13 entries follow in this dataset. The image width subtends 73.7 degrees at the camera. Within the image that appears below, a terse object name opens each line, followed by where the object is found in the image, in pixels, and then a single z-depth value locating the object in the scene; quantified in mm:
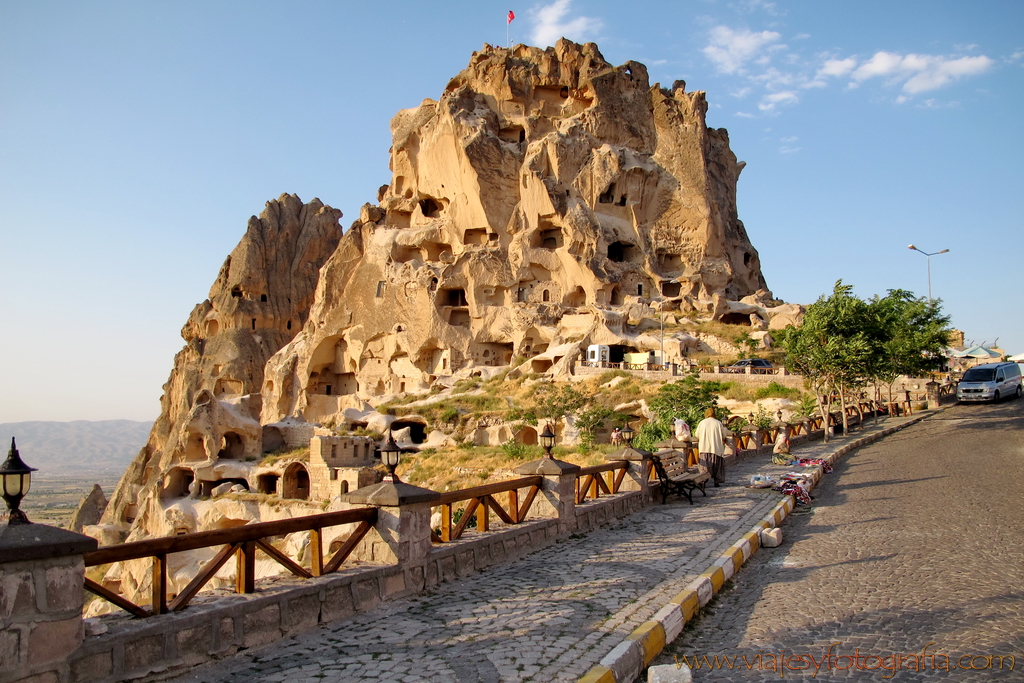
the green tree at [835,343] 23297
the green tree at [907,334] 27453
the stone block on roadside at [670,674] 4453
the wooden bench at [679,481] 12875
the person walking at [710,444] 14336
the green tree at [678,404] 24453
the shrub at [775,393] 33000
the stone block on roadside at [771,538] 9273
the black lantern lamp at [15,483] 4279
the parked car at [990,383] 29969
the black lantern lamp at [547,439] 11253
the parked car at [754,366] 37500
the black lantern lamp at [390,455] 7590
